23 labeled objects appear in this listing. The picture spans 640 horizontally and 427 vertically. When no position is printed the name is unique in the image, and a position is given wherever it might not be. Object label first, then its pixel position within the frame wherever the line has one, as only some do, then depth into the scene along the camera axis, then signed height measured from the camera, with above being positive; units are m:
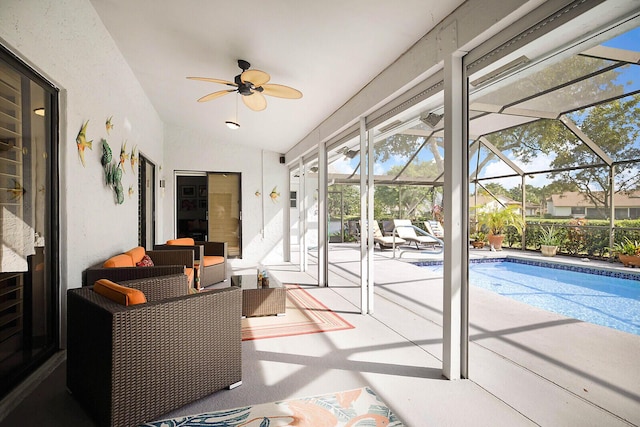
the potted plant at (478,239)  6.36 -0.50
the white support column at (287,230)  8.20 -0.37
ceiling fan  3.09 +1.24
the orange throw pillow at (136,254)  3.81 -0.45
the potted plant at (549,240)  5.68 -0.47
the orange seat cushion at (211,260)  5.21 -0.70
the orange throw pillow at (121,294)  1.86 -0.44
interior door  7.94 +0.10
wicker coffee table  3.72 -0.94
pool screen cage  2.53 +0.89
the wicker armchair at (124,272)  2.91 -0.49
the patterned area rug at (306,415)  1.85 -1.13
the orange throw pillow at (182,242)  5.40 -0.43
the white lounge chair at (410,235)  9.66 -0.60
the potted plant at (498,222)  6.52 -0.16
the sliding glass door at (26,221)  2.05 -0.03
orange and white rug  3.30 -1.13
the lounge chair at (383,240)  9.45 -0.72
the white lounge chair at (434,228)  10.48 -0.44
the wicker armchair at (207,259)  4.96 -0.68
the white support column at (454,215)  2.42 -0.01
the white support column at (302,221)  6.74 -0.13
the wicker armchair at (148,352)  1.71 -0.75
